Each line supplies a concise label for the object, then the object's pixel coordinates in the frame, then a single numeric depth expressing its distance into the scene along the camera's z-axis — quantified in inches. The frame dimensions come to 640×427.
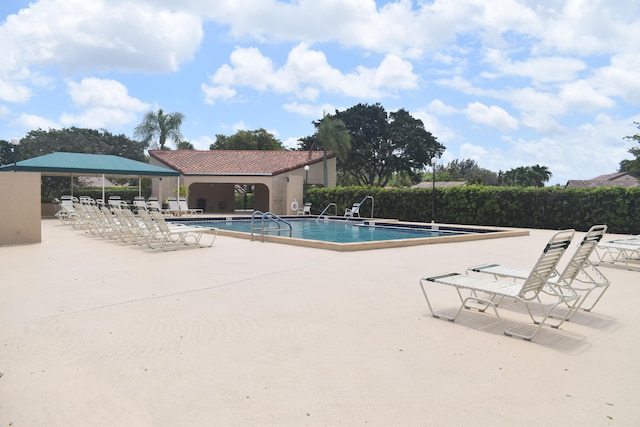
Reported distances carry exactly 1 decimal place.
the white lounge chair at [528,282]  185.6
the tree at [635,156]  1419.8
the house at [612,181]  1913.0
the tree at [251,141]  2012.8
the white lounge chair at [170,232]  444.8
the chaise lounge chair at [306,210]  1088.2
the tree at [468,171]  3058.6
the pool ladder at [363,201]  948.6
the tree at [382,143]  1860.2
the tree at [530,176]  2534.4
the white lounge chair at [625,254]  369.4
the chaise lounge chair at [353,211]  937.4
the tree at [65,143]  1893.5
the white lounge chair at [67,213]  705.6
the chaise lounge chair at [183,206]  1009.5
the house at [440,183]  2503.7
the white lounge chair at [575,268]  204.1
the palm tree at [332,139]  1287.0
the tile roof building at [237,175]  1167.0
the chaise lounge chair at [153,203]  881.5
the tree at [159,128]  1581.0
